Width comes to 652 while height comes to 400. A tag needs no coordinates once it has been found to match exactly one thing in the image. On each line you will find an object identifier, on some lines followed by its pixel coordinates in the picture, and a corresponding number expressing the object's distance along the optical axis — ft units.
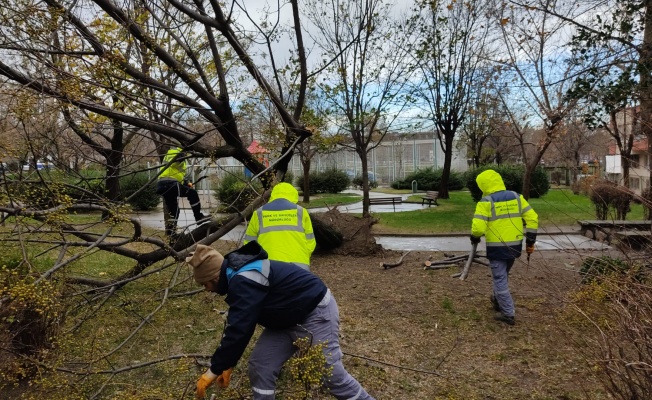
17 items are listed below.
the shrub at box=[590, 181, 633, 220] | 32.63
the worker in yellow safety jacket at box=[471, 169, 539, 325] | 16.94
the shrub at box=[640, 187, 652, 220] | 9.77
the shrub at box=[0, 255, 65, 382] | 8.68
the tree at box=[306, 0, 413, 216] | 38.19
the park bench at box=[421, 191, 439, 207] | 61.26
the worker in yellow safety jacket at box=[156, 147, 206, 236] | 22.74
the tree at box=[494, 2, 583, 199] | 34.40
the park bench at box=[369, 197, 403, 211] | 58.70
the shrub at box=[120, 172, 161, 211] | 53.08
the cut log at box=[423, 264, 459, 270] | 25.70
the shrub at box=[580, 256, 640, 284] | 8.70
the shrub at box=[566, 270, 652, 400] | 6.86
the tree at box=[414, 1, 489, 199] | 45.02
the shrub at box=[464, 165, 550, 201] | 67.46
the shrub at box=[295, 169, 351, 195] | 90.43
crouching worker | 8.23
